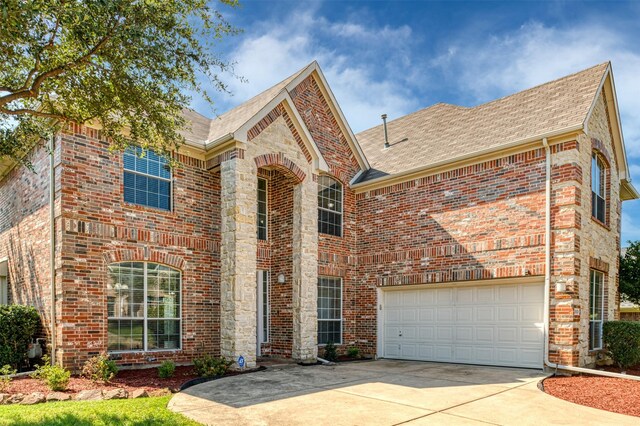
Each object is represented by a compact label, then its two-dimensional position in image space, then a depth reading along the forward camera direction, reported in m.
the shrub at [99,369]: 9.00
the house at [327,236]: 10.45
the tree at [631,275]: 15.14
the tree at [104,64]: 6.93
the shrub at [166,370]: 9.48
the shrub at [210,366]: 10.00
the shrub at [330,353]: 13.22
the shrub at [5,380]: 8.02
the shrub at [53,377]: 8.00
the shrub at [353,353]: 14.13
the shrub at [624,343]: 11.54
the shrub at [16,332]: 9.63
